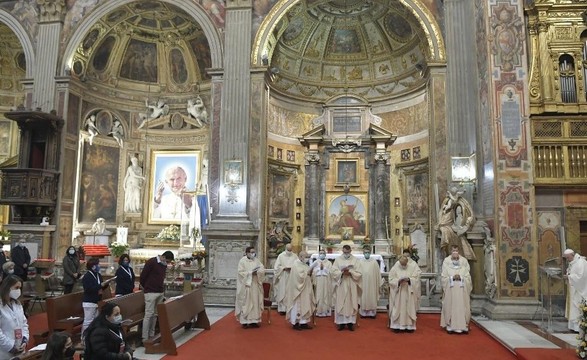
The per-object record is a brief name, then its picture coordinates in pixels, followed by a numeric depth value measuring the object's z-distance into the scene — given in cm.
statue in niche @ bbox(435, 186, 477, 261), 1012
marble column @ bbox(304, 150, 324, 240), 1611
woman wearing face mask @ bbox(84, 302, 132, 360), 431
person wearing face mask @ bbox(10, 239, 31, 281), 1055
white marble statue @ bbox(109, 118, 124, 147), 1683
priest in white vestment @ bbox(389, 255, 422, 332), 859
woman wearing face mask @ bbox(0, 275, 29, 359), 464
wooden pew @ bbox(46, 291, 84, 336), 690
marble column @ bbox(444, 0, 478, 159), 1177
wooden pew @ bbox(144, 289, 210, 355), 675
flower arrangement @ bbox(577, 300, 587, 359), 614
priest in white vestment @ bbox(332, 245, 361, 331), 886
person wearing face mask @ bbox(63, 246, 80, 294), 1009
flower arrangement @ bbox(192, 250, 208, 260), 1266
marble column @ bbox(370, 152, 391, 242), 1568
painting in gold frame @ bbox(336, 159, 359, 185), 1653
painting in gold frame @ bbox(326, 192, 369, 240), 1606
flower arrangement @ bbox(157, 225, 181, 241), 1599
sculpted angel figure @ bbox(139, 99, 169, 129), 1722
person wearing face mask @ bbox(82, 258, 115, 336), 695
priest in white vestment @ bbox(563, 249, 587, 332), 797
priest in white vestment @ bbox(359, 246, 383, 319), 1003
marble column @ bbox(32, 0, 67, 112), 1462
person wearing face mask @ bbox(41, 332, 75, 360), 380
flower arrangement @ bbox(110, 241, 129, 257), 1441
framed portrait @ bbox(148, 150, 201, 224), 1673
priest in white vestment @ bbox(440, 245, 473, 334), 840
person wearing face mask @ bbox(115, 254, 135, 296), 768
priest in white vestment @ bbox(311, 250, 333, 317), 1011
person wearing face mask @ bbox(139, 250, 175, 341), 743
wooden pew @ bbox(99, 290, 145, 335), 671
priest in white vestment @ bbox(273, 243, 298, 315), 945
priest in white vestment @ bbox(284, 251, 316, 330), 873
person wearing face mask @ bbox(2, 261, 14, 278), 795
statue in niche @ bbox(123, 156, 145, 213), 1675
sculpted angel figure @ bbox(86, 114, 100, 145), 1595
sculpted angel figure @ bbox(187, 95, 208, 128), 1681
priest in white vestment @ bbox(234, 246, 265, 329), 877
